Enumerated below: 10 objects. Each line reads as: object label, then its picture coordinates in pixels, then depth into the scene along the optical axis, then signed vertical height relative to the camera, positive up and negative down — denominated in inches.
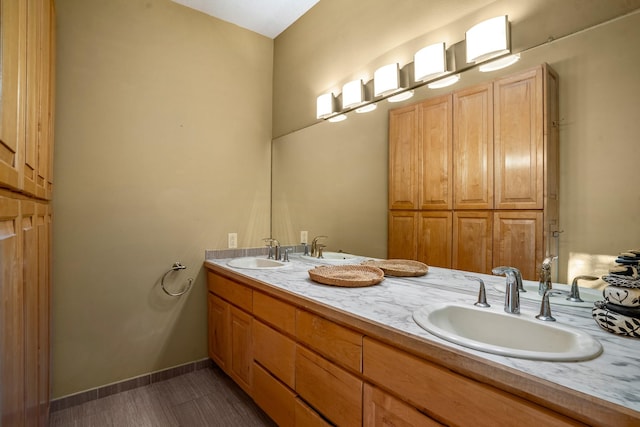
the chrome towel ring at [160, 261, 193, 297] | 88.8 -20.0
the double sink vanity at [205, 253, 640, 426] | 26.5 -15.7
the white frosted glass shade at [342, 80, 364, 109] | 80.2 +31.3
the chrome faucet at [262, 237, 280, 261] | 97.0 -11.2
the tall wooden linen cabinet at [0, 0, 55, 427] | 26.2 +0.7
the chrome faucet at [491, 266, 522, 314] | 42.7 -11.1
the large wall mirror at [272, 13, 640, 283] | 41.3 +10.4
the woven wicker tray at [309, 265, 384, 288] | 57.9 -12.4
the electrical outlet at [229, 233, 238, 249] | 101.1 -8.7
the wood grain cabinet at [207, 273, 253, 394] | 72.7 -29.8
